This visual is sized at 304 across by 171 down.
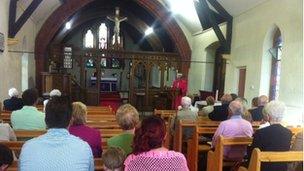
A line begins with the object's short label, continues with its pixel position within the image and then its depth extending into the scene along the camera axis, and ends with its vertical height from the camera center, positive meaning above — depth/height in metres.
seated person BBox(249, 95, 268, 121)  5.60 -0.66
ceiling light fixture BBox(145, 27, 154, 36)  15.73 +1.82
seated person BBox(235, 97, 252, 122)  4.61 -0.58
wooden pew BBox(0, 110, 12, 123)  4.85 -0.77
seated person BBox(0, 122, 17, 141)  3.29 -0.67
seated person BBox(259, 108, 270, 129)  3.34 -0.42
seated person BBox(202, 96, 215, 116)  6.48 -0.69
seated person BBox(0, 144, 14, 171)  2.14 -0.59
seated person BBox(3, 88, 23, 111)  5.85 -0.66
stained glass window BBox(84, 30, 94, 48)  19.68 +1.62
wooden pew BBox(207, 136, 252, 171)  3.39 -0.77
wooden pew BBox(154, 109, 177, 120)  6.78 -0.88
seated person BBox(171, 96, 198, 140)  5.53 -0.71
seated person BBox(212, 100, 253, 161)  3.93 -0.68
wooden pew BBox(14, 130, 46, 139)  3.58 -0.73
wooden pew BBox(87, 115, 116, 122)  5.15 -0.79
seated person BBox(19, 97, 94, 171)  2.05 -0.50
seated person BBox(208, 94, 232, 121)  5.56 -0.68
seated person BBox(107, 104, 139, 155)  2.76 -0.49
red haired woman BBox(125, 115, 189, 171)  2.21 -0.55
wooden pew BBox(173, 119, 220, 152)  4.85 -0.80
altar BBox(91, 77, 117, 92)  17.81 -0.87
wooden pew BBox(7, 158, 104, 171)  2.51 -0.75
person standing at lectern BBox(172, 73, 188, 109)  11.11 -0.62
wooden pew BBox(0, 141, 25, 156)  2.93 -0.69
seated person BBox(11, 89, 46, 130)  4.05 -0.63
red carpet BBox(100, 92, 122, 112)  13.87 -1.32
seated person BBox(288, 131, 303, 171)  3.05 -0.71
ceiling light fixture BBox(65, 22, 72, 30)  14.83 +1.83
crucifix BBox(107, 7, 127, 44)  13.65 +1.93
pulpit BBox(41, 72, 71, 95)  10.08 -0.50
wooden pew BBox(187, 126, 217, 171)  4.45 -1.05
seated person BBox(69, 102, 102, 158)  2.97 -0.56
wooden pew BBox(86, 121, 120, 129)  4.46 -0.77
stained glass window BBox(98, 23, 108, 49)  19.62 +1.89
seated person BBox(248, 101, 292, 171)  3.05 -0.60
